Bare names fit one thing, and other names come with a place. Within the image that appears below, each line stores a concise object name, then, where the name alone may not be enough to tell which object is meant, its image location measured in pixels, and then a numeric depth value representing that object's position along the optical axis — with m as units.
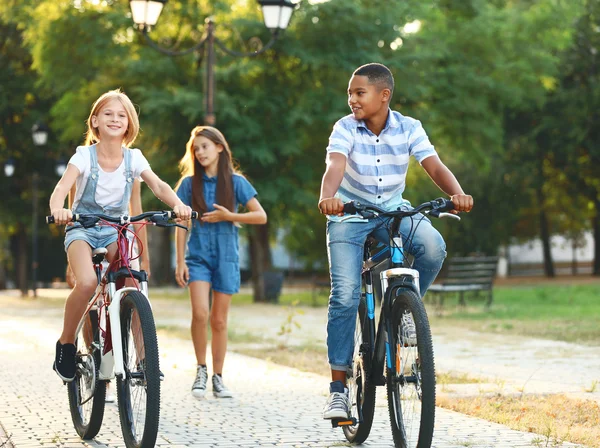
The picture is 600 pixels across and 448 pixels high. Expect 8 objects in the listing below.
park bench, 19.86
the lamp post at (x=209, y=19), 15.77
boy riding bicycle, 5.56
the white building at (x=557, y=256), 59.14
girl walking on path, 8.07
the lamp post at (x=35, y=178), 32.50
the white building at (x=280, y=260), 56.18
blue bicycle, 4.87
